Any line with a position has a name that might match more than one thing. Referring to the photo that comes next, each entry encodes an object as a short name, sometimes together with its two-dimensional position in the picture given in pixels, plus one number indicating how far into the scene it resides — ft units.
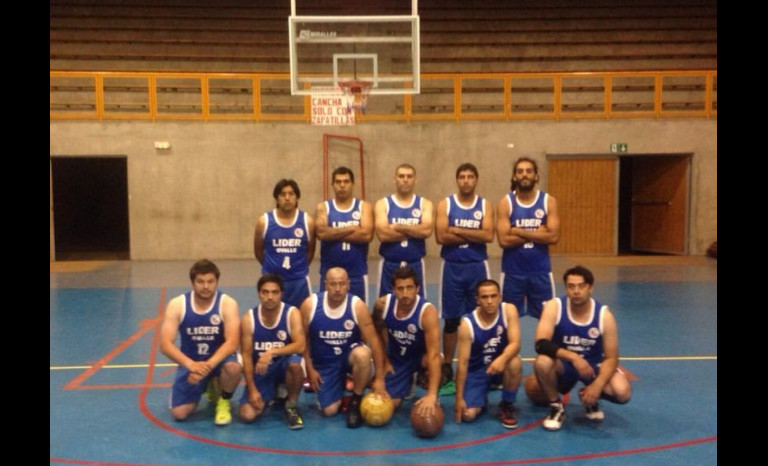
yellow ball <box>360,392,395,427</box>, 15.55
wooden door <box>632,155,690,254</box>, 48.62
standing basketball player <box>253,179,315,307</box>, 19.30
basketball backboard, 29.32
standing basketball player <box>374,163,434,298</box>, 18.97
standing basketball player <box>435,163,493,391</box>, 18.92
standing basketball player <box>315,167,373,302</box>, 19.11
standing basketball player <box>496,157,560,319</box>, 18.75
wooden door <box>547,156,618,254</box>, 47.50
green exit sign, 46.96
